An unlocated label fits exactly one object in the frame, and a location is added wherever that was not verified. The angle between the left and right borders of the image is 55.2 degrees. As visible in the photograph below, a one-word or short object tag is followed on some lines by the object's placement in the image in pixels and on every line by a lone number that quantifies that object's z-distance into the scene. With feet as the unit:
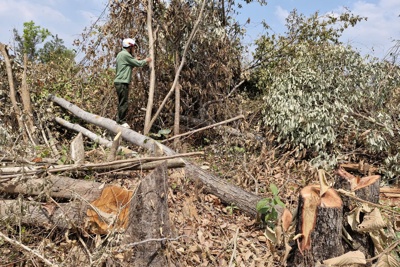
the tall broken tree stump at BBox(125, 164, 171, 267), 11.50
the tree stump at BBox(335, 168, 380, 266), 10.93
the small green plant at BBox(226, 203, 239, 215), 15.83
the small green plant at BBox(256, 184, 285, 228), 14.47
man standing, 22.02
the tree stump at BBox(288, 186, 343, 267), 10.34
